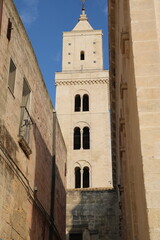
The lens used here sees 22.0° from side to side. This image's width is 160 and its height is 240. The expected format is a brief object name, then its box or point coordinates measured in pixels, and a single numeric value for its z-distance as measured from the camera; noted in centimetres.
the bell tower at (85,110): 3662
